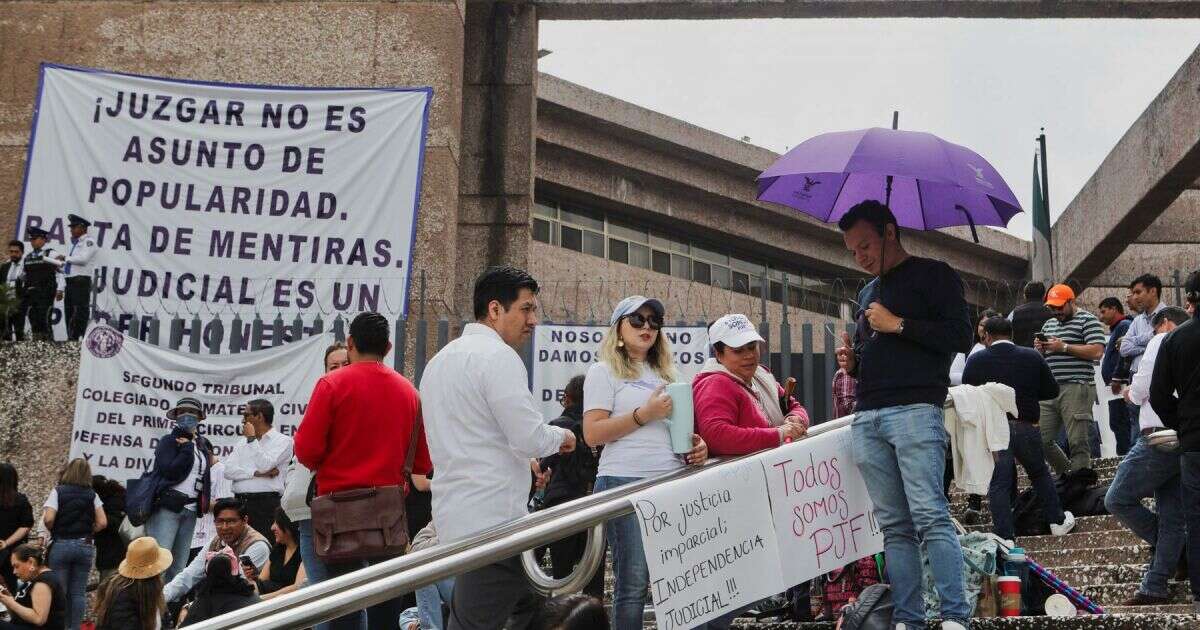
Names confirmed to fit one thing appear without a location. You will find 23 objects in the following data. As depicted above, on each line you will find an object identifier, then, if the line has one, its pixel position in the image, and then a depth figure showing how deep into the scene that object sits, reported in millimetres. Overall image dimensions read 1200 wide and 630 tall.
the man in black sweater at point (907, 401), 5258
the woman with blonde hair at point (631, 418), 5527
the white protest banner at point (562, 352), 12023
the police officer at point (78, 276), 12977
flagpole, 25141
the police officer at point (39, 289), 12938
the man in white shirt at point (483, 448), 4547
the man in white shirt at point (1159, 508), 6734
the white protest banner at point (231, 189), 13352
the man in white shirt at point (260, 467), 9484
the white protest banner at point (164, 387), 11508
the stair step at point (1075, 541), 8383
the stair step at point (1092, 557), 7684
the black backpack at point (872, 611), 5434
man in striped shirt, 10320
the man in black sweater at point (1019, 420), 8539
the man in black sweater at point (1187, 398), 6492
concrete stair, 5414
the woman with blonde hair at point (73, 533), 9477
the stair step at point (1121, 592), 6832
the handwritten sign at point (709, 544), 5262
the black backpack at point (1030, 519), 8945
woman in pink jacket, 5746
